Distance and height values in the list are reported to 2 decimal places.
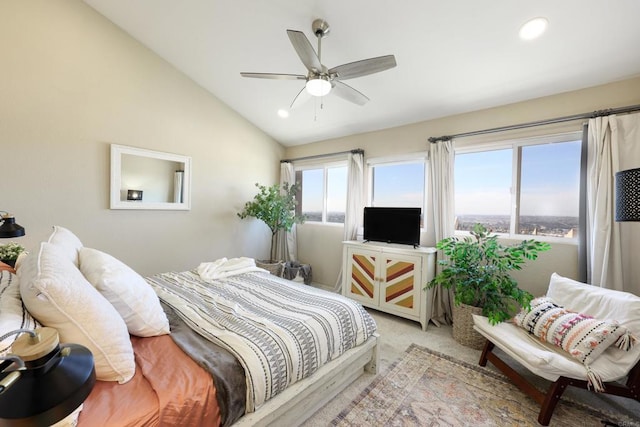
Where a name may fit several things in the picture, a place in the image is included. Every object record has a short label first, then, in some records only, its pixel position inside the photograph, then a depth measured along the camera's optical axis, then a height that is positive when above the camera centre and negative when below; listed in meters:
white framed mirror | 3.03 +0.35
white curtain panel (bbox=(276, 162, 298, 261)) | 4.61 -0.45
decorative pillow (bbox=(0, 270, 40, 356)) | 0.80 -0.37
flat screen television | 3.22 -0.11
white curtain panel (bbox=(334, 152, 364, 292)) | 3.90 +0.28
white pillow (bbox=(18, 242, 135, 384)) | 0.95 -0.39
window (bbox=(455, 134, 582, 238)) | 2.63 +0.35
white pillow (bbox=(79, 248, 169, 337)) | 1.28 -0.43
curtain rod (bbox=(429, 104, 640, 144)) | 2.26 +0.96
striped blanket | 1.34 -0.67
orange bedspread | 0.94 -0.72
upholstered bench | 1.62 -0.88
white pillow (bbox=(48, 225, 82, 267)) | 1.43 -0.22
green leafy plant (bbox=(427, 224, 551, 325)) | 2.39 -0.52
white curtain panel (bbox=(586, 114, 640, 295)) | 2.22 +0.07
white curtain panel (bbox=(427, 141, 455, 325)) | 3.11 +0.07
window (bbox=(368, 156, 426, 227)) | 3.57 +0.47
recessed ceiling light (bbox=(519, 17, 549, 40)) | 1.96 +1.44
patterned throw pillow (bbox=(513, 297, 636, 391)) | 1.63 -0.73
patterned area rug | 1.68 -1.26
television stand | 2.98 -0.74
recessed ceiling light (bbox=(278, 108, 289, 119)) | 3.78 +1.42
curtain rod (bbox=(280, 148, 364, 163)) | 3.91 +0.94
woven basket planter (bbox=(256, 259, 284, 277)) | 3.92 -0.80
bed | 0.98 -0.68
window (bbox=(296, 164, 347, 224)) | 4.37 +0.36
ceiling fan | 1.80 +1.06
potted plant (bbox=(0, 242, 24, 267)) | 1.98 -0.38
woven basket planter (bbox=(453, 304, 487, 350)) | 2.54 -1.07
